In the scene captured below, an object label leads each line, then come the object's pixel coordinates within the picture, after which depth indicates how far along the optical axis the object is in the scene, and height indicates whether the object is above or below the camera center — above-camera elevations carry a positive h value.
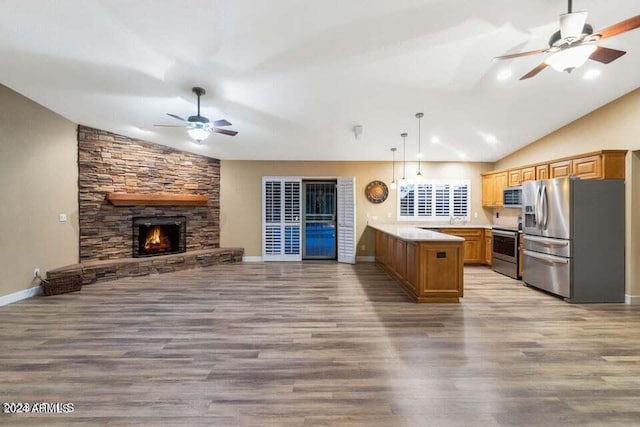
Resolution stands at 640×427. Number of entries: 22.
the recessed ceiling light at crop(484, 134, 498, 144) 5.99 +1.59
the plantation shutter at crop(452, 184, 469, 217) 7.62 +0.38
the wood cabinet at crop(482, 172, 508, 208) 6.70 +0.64
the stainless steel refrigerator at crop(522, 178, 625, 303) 4.28 -0.37
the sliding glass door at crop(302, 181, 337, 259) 8.25 +0.20
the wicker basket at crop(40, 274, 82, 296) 4.54 -1.11
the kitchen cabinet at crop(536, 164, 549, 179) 5.21 +0.78
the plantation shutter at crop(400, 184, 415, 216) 7.70 +0.39
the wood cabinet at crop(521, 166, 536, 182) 5.50 +0.79
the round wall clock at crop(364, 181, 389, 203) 7.68 +0.63
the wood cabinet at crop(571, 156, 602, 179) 4.33 +0.73
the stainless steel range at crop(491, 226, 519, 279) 5.66 -0.74
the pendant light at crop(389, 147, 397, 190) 7.64 +1.23
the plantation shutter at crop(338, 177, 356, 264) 7.41 -0.13
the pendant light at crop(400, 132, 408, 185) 6.04 +1.49
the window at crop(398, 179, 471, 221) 7.65 +0.39
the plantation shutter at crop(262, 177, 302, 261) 7.71 -0.11
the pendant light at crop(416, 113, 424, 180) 5.05 +1.69
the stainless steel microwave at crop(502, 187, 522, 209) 6.05 +0.38
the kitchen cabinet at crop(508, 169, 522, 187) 6.02 +0.79
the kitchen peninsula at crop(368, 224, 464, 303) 4.23 -0.79
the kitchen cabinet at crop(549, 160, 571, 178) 4.79 +0.78
